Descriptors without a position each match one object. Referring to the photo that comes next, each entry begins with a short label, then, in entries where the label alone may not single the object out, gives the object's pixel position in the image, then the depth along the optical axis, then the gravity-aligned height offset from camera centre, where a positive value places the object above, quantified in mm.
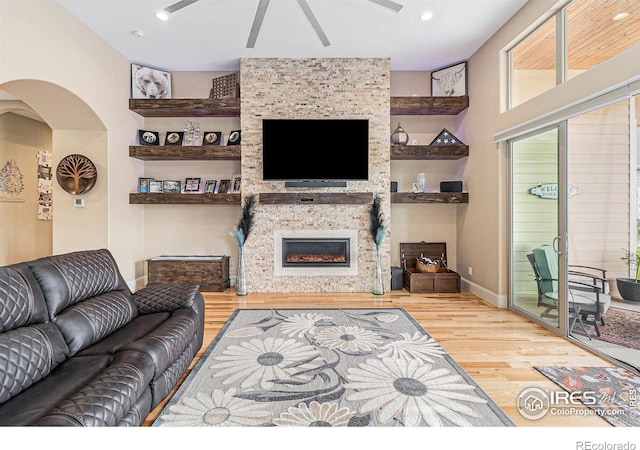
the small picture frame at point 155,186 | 5066 +588
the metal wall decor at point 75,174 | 4246 +653
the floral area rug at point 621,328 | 2496 -874
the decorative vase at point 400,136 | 4941 +1356
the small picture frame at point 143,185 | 5004 +596
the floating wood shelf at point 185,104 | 4766 +1791
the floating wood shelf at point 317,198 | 4742 +371
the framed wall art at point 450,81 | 4883 +2252
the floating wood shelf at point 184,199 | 4816 +363
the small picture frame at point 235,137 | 5020 +1361
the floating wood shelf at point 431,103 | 4832 +1836
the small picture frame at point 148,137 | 5020 +1369
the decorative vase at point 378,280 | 4719 -869
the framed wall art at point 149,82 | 4805 +2189
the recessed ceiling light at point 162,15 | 3550 +2368
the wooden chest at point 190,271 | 4754 -736
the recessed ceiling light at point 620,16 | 2520 +1674
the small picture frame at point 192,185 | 5141 +613
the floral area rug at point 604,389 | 1952 -1170
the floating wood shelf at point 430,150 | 4848 +1117
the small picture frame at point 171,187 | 5109 +581
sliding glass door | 3201 -57
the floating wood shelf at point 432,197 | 4875 +398
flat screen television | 4711 +1103
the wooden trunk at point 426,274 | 4797 -778
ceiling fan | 3045 +2136
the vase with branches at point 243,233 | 4699 -155
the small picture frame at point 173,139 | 5109 +1358
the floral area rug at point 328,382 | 1897 -1149
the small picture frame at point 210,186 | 5117 +596
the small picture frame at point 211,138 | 5125 +1375
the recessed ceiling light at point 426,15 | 3574 +2376
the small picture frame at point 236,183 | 5093 +640
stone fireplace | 4750 +756
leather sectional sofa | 1404 -737
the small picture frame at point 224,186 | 5121 +595
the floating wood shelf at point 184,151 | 4820 +1099
